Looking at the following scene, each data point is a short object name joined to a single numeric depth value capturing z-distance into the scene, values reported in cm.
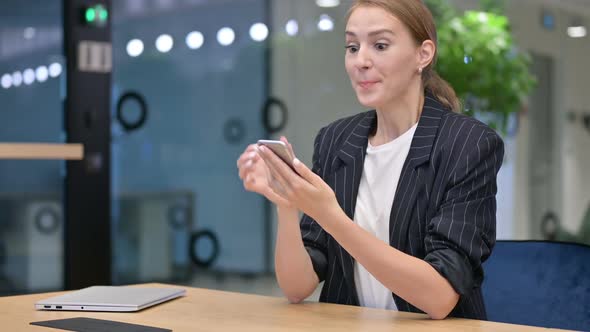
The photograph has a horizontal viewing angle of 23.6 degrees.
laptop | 238
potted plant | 533
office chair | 257
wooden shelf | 379
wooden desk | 221
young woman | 231
